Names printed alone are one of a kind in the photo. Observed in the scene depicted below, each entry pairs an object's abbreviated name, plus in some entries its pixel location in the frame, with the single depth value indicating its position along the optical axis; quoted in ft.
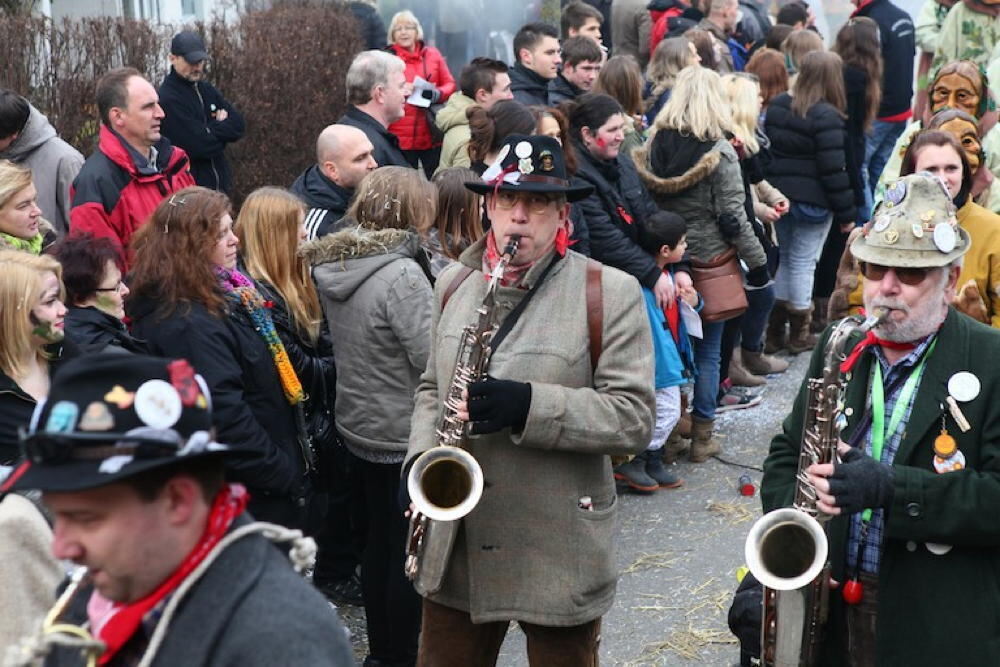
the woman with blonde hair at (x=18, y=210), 18.24
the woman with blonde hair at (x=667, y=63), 31.73
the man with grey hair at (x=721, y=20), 40.24
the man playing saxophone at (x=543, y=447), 13.08
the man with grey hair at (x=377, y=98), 25.49
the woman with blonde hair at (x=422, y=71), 33.19
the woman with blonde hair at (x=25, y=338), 12.48
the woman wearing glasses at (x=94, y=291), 15.02
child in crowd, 23.39
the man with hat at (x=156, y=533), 7.04
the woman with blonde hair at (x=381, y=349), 17.06
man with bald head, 21.20
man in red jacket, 21.44
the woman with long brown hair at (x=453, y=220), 19.49
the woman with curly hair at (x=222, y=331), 15.03
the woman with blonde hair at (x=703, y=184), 25.61
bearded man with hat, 11.03
